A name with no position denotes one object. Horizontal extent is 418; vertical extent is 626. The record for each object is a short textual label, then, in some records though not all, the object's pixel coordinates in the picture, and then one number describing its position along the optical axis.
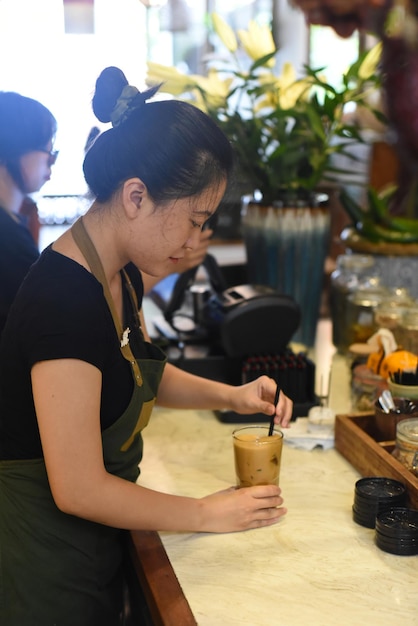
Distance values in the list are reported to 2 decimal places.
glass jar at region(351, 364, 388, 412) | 1.79
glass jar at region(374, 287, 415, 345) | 2.04
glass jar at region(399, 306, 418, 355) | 1.99
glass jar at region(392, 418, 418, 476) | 1.43
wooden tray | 1.40
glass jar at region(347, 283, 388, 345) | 2.19
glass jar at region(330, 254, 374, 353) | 2.30
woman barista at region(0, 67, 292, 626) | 1.20
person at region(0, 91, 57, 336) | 2.05
